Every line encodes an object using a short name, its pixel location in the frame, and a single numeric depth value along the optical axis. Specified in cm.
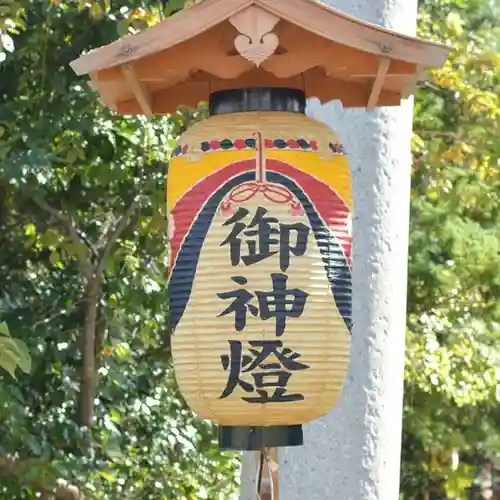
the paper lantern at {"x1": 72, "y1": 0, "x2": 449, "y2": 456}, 464
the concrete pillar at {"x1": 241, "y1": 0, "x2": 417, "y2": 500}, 604
